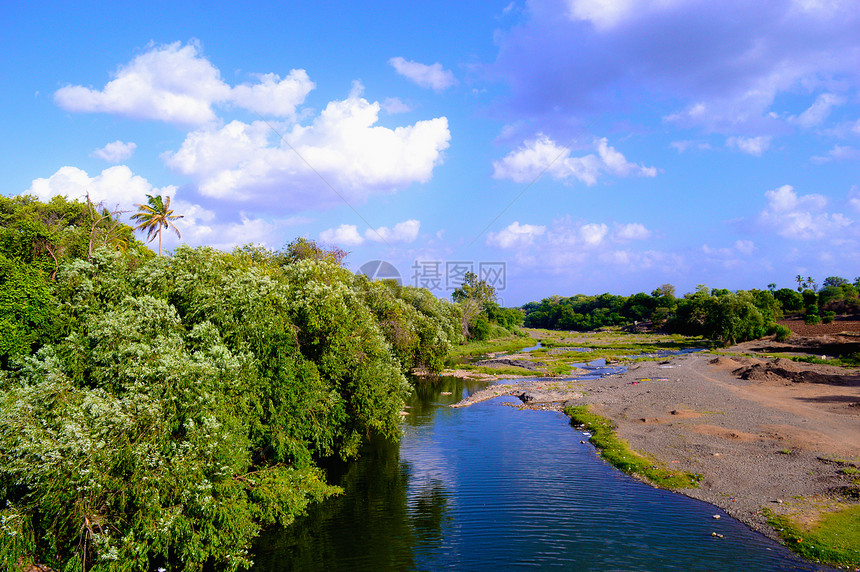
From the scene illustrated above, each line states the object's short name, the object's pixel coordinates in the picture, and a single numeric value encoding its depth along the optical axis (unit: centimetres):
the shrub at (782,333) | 12112
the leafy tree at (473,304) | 15698
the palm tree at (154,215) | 7356
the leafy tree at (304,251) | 7448
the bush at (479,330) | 15900
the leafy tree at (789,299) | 17625
